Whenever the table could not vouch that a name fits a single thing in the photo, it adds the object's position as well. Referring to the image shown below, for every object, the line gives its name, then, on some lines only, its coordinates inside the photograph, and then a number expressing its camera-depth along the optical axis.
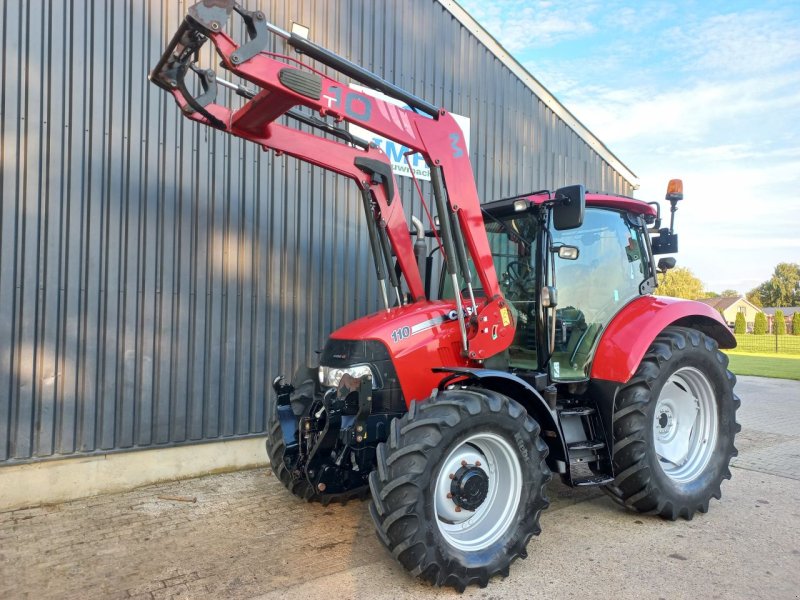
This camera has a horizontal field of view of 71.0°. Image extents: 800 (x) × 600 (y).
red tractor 3.08
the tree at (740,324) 41.40
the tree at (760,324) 41.31
